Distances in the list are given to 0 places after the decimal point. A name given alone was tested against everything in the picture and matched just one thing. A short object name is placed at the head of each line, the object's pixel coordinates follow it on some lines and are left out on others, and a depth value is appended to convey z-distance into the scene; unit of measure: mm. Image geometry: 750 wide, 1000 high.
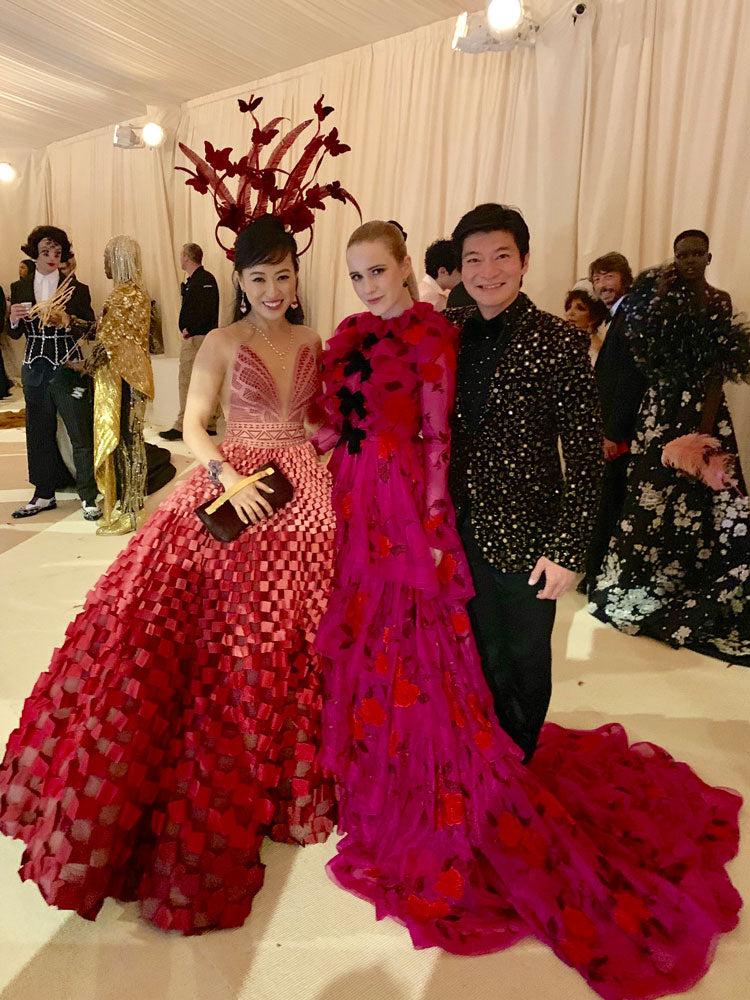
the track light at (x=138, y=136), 6536
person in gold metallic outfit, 3666
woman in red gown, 1497
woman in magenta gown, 1461
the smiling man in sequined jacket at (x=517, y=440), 1394
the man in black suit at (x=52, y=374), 3918
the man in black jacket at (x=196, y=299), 5836
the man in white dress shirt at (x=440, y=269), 3156
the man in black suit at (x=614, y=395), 2922
